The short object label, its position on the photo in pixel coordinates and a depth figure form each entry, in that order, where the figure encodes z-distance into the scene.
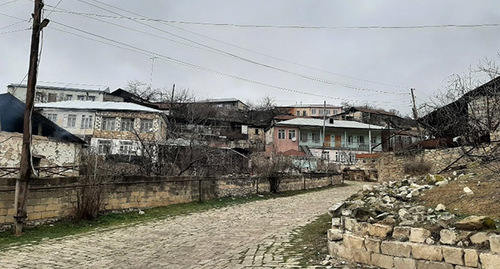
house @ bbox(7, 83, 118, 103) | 55.81
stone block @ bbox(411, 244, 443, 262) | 4.05
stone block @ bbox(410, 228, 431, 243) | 4.25
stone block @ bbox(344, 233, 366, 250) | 4.95
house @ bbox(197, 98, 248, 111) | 67.76
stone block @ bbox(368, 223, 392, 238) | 4.72
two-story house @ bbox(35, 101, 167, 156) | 36.81
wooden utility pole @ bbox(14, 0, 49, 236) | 8.46
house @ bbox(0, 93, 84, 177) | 22.64
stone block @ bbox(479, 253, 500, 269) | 3.57
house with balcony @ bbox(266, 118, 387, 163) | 46.84
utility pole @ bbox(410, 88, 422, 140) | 33.17
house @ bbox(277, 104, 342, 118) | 76.62
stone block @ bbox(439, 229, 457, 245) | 3.99
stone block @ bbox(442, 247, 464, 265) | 3.85
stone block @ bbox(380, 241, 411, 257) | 4.37
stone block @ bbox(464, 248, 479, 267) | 3.72
